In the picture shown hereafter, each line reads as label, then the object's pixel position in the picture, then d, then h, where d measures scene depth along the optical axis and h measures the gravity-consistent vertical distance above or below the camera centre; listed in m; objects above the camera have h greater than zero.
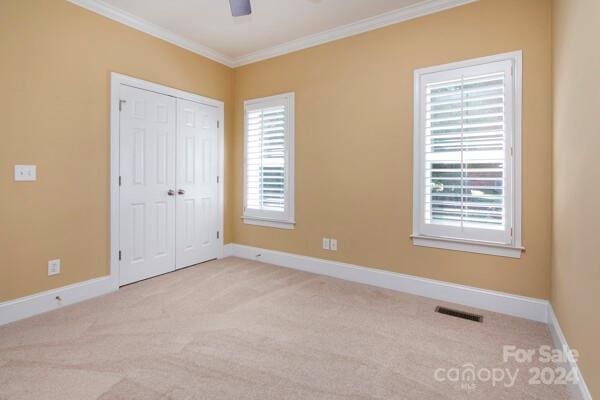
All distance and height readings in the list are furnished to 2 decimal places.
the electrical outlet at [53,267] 2.78 -0.65
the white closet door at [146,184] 3.32 +0.15
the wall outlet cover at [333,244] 3.68 -0.55
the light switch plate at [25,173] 2.56 +0.20
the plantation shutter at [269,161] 4.02 +0.50
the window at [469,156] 2.64 +0.39
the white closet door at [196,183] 3.90 +0.19
